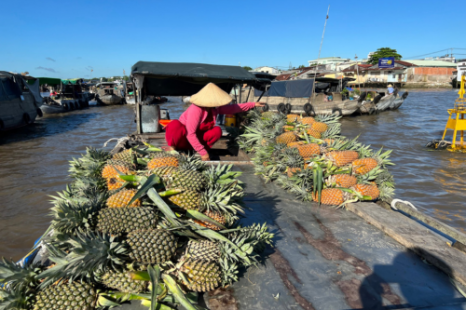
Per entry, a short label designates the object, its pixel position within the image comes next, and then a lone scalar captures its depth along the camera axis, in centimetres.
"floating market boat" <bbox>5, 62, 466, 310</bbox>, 189
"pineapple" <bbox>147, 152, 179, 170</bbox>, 259
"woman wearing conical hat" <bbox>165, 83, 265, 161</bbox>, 475
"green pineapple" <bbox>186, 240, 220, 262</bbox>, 197
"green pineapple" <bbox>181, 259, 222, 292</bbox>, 187
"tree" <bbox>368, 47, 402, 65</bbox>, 6706
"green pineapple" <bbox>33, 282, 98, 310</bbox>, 166
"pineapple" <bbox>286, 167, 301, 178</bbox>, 407
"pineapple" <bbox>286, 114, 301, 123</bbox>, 568
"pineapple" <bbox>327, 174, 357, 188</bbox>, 375
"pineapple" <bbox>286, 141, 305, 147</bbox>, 454
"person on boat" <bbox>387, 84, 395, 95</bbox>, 2587
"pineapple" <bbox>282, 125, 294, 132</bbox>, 524
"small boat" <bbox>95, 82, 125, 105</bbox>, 3183
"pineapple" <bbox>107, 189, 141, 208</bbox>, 211
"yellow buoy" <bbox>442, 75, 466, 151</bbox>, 946
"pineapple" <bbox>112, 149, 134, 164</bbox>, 280
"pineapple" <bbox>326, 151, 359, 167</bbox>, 397
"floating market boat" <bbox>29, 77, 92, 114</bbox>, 2481
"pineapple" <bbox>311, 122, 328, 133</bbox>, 504
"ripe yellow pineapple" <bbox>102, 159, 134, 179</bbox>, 254
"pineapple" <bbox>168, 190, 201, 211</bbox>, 217
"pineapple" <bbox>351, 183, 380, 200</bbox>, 369
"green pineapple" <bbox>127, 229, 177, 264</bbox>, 183
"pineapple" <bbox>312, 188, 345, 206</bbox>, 363
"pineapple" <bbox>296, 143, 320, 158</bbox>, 423
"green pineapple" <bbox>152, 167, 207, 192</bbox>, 224
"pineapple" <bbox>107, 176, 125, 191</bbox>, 241
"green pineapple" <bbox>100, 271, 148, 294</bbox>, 177
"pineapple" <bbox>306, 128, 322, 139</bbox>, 489
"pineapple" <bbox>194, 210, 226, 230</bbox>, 218
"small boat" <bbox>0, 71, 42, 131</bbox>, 1490
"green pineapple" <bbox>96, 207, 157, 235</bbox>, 191
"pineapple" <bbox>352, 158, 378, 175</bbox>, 389
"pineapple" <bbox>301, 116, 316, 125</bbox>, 539
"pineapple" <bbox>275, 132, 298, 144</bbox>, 475
